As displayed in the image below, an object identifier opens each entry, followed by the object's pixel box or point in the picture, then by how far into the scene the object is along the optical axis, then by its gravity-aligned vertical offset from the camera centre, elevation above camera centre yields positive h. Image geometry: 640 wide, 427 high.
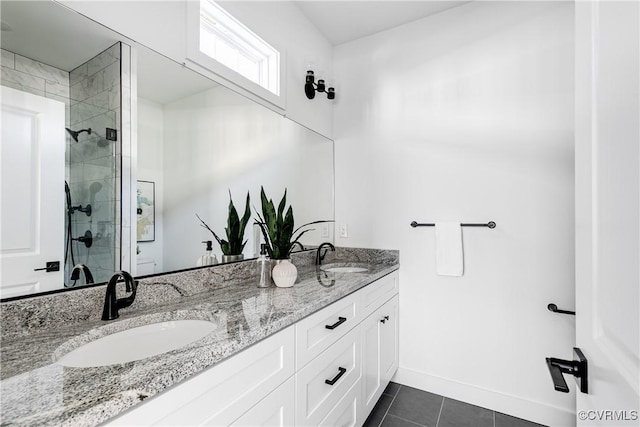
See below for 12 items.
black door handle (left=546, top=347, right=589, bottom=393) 0.56 -0.32
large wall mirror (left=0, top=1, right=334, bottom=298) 0.83 +0.22
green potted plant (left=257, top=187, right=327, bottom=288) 1.51 -0.10
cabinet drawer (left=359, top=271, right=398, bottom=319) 1.63 -0.49
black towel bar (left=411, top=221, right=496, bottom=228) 1.87 -0.07
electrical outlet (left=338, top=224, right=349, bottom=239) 2.44 -0.14
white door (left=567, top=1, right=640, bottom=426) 0.40 +0.01
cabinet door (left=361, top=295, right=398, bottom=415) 1.62 -0.84
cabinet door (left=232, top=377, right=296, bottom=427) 0.83 -0.60
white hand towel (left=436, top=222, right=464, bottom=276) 1.95 -0.24
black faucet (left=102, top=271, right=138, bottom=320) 0.94 -0.27
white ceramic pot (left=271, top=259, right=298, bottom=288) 1.42 -0.30
